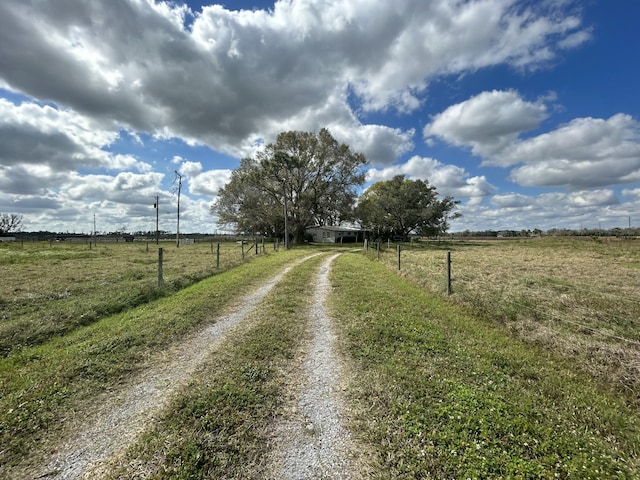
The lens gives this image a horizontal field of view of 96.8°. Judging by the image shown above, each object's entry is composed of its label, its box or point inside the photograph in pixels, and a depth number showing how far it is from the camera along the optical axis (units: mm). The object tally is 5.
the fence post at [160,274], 10975
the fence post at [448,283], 9852
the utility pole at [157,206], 42119
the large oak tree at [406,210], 49344
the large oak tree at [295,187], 41094
